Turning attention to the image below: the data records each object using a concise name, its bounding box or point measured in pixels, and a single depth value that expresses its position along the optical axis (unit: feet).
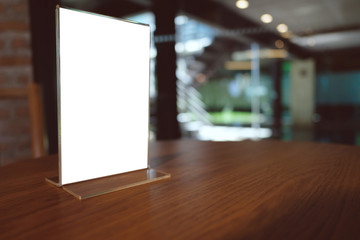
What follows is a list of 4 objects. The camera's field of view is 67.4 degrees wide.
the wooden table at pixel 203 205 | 1.08
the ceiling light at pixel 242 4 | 15.85
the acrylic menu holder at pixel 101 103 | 1.52
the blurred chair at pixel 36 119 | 3.52
